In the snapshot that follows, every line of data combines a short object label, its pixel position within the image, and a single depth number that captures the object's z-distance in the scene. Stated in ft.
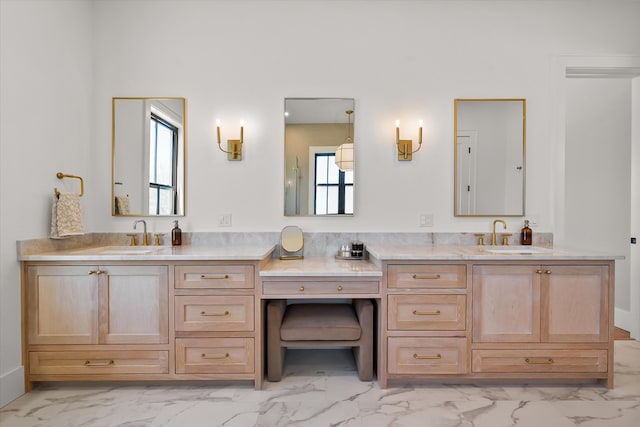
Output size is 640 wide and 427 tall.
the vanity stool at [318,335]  7.52
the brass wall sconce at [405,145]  9.11
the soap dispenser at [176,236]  8.93
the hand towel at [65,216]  7.71
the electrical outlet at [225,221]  9.20
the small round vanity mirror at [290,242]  8.89
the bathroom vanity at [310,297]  7.23
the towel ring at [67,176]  7.82
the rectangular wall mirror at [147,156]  9.14
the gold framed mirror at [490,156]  9.18
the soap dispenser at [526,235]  8.97
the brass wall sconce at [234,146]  9.09
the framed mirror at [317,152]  9.16
